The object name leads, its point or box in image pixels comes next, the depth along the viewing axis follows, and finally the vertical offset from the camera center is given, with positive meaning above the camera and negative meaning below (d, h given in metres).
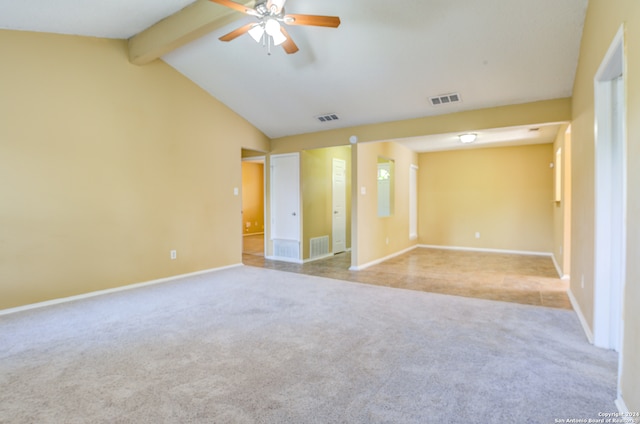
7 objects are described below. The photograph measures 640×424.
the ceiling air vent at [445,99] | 4.18 +1.37
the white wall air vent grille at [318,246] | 6.54 -0.85
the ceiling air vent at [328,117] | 5.20 +1.42
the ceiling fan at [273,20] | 2.65 +1.56
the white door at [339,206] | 7.24 -0.03
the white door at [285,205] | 6.30 +0.01
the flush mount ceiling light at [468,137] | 5.25 +1.08
